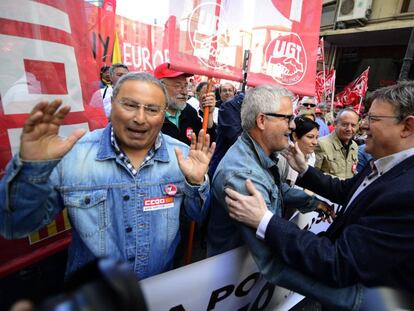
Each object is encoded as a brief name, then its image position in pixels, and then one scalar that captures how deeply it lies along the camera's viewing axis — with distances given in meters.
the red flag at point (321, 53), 7.87
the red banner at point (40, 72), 1.28
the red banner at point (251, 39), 2.04
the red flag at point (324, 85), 8.80
